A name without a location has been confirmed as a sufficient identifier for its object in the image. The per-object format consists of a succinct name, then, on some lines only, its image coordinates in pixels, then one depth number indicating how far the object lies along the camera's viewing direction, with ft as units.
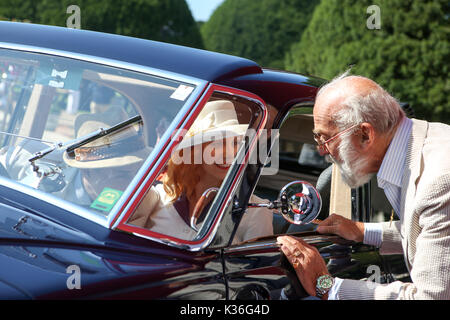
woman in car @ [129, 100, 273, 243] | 7.61
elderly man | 6.91
